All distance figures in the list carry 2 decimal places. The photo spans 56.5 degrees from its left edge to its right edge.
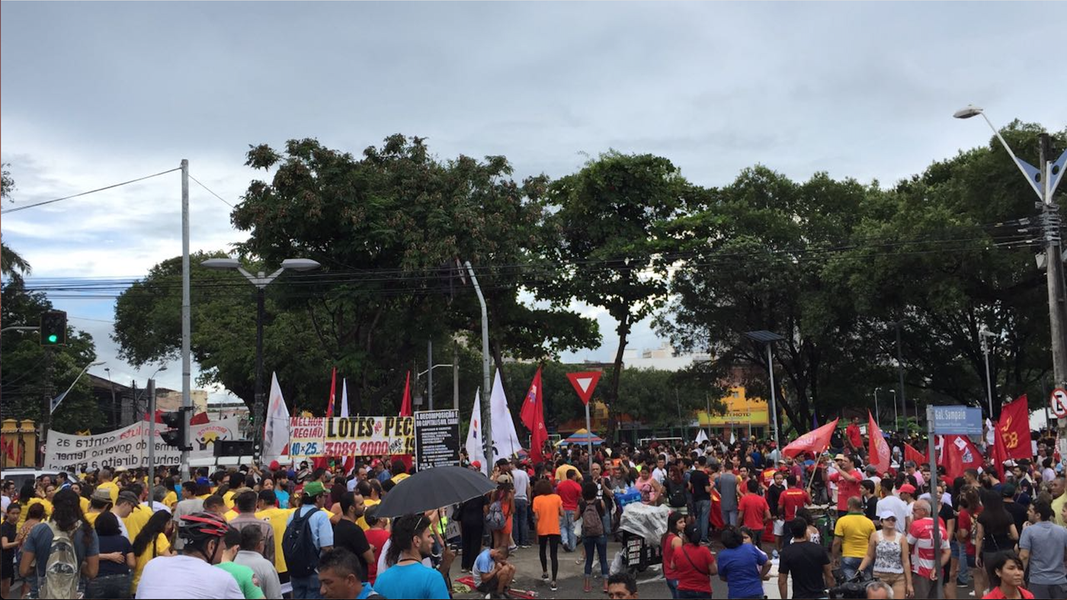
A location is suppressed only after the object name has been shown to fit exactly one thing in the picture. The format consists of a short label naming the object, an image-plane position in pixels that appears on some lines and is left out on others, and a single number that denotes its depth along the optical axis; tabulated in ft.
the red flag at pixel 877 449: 61.78
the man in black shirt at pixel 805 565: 31.83
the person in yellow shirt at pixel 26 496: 44.34
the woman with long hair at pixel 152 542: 29.81
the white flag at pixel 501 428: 65.36
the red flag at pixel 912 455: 66.19
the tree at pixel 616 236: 125.59
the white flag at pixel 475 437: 67.97
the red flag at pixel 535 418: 69.77
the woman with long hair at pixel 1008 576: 25.49
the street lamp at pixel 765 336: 109.91
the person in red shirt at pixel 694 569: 33.01
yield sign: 65.16
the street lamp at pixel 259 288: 70.08
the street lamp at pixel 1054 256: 68.74
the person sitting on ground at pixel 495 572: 34.50
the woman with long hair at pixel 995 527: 35.14
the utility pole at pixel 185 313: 71.10
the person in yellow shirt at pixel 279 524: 33.96
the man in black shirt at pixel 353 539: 31.12
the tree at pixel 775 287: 136.05
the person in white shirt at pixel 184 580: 17.93
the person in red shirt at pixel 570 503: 53.62
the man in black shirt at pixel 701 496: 59.77
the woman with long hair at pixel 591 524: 47.91
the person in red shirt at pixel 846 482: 48.38
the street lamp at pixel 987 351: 132.54
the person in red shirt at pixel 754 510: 52.01
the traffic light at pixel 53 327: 65.98
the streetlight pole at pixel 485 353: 79.25
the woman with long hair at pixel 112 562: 30.09
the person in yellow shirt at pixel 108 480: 48.46
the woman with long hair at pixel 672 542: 34.53
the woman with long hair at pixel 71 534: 30.17
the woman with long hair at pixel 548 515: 48.11
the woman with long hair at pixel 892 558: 33.68
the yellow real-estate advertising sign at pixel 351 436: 69.41
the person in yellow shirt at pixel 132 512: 34.83
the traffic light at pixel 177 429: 59.26
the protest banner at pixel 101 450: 63.36
